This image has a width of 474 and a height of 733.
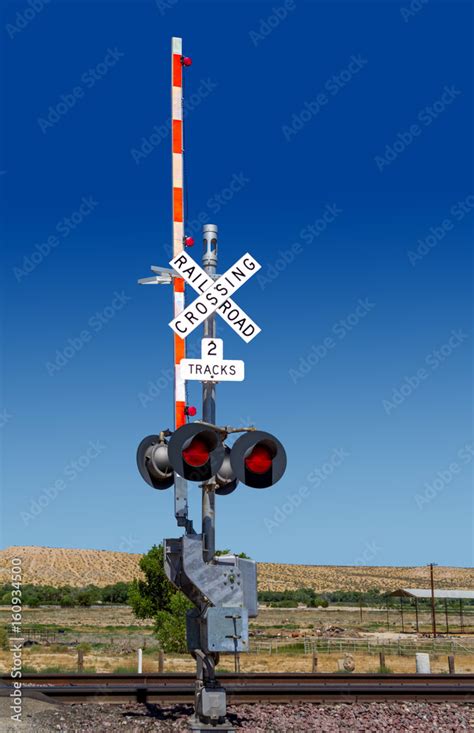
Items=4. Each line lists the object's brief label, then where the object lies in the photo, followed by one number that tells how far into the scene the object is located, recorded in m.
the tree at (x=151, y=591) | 38.25
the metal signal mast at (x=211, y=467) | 7.48
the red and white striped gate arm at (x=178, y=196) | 9.30
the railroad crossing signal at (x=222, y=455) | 7.37
